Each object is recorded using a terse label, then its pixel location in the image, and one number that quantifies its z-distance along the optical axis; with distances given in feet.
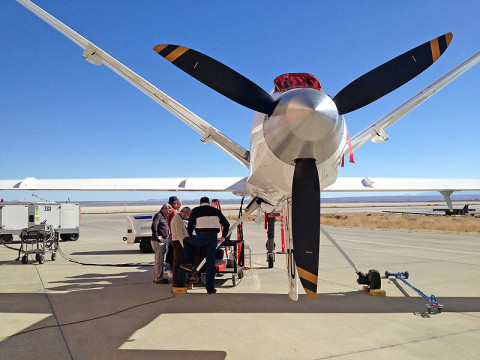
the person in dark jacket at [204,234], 20.92
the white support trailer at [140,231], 42.14
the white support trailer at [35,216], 48.29
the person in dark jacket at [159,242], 24.72
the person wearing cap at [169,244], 26.84
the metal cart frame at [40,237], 33.17
